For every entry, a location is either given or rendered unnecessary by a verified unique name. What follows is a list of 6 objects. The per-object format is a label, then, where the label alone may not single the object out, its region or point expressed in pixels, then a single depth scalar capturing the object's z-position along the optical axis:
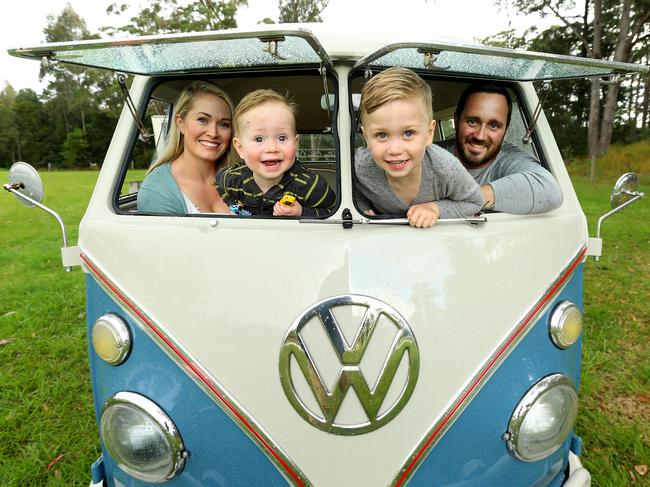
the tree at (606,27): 15.14
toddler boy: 1.73
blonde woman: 1.99
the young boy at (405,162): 1.57
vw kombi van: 1.41
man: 1.75
